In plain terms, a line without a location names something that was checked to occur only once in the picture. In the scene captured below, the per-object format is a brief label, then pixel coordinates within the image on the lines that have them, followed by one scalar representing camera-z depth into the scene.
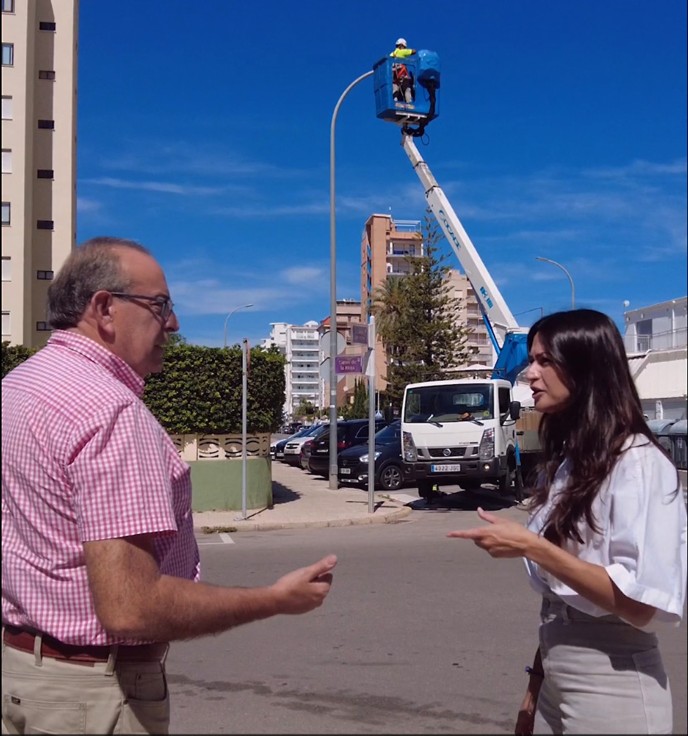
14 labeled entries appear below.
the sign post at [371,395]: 13.73
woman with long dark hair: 1.74
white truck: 14.61
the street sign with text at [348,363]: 15.41
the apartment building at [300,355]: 127.75
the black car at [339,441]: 22.67
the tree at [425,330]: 38.23
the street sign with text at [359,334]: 14.42
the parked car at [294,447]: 28.97
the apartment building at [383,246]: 90.94
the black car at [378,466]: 18.66
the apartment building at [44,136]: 34.62
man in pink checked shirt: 1.59
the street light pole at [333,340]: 18.00
